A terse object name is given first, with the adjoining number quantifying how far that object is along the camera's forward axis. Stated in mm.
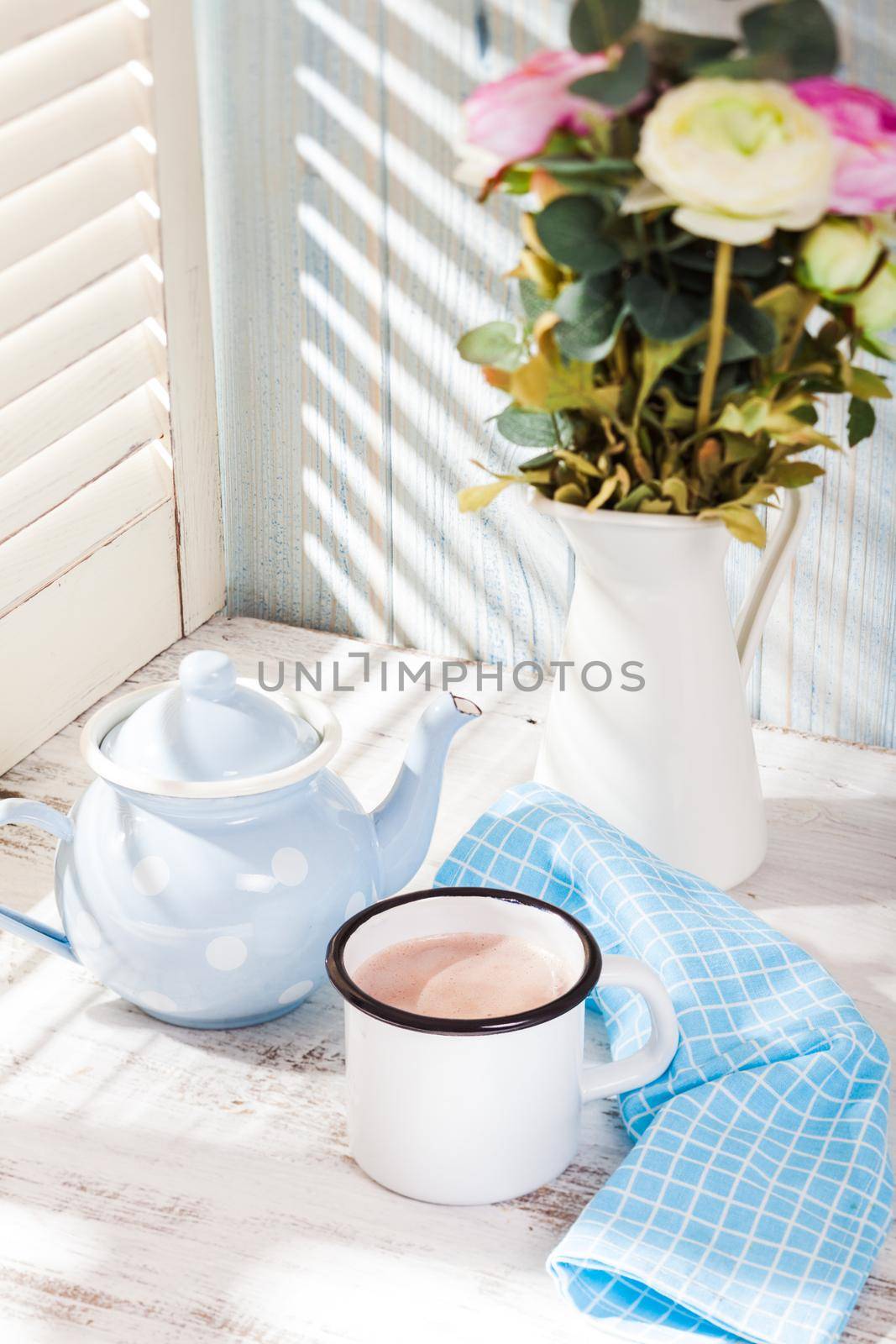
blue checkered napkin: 995
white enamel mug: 1011
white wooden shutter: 1288
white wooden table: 1000
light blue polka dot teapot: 1074
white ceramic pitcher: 1157
